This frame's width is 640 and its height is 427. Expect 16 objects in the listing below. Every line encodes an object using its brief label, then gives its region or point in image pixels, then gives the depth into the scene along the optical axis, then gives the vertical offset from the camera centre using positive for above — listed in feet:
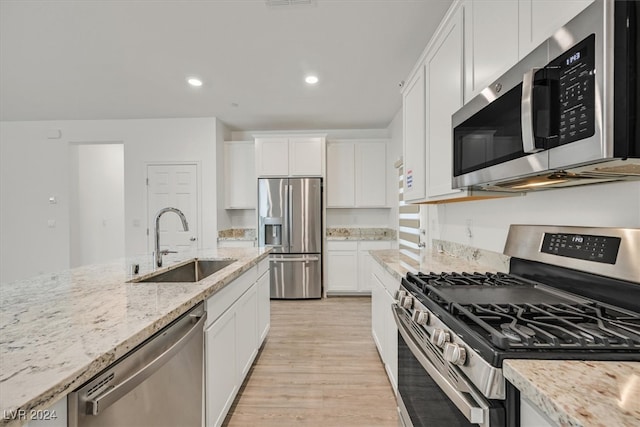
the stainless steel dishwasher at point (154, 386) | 2.51 -1.80
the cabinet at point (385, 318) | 6.20 -2.58
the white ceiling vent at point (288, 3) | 6.80 +4.76
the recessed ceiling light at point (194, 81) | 10.72 +4.72
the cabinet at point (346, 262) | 15.02 -2.57
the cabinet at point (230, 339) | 4.87 -2.56
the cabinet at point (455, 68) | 3.52 +2.22
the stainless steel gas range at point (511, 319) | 2.24 -1.04
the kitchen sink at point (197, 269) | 7.07 -1.45
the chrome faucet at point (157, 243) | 6.47 -0.69
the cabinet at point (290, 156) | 14.90 +2.74
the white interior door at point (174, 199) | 14.60 +0.63
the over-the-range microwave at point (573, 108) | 2.23 +0.92
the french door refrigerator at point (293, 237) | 14.44 -1.25
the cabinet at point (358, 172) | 15.56 +2.03
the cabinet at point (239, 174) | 15.79 +1.96
